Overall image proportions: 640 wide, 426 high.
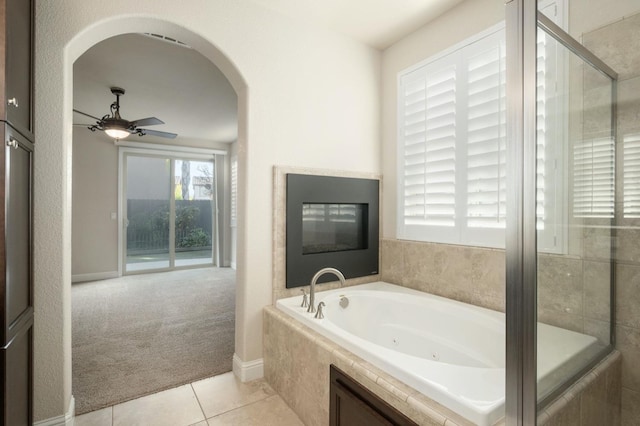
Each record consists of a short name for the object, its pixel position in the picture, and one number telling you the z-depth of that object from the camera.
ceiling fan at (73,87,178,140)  3.59
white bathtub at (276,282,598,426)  1.04
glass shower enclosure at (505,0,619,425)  0.87
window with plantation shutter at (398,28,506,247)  2.12
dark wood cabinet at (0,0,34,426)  1.21
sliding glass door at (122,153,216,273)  5.92
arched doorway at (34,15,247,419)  1.66
